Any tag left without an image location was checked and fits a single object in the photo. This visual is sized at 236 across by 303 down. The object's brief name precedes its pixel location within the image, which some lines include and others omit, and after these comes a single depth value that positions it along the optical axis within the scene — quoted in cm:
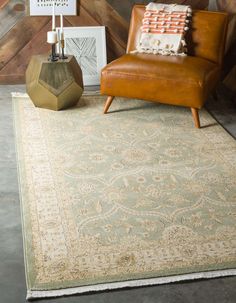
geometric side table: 333
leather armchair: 316
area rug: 192
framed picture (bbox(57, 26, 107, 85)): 391
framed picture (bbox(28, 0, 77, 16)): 380
